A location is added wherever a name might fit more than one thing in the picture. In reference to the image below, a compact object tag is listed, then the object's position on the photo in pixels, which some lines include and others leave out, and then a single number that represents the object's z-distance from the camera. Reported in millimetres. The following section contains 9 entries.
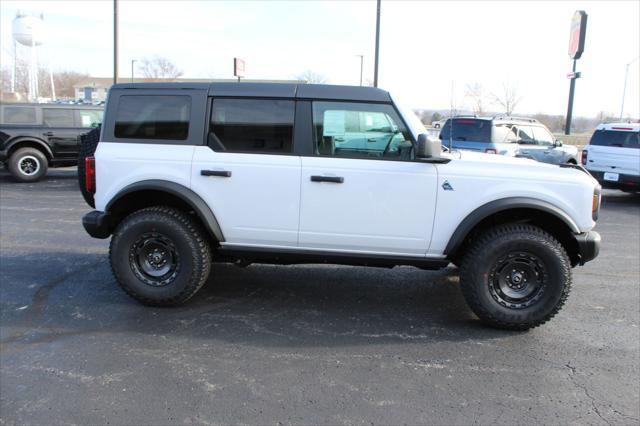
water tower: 63344
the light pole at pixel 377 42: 18266
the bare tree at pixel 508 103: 43031
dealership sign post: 22766
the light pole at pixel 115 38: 16297
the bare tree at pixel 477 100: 35644
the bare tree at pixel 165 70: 64812
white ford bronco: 4137
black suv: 12141
